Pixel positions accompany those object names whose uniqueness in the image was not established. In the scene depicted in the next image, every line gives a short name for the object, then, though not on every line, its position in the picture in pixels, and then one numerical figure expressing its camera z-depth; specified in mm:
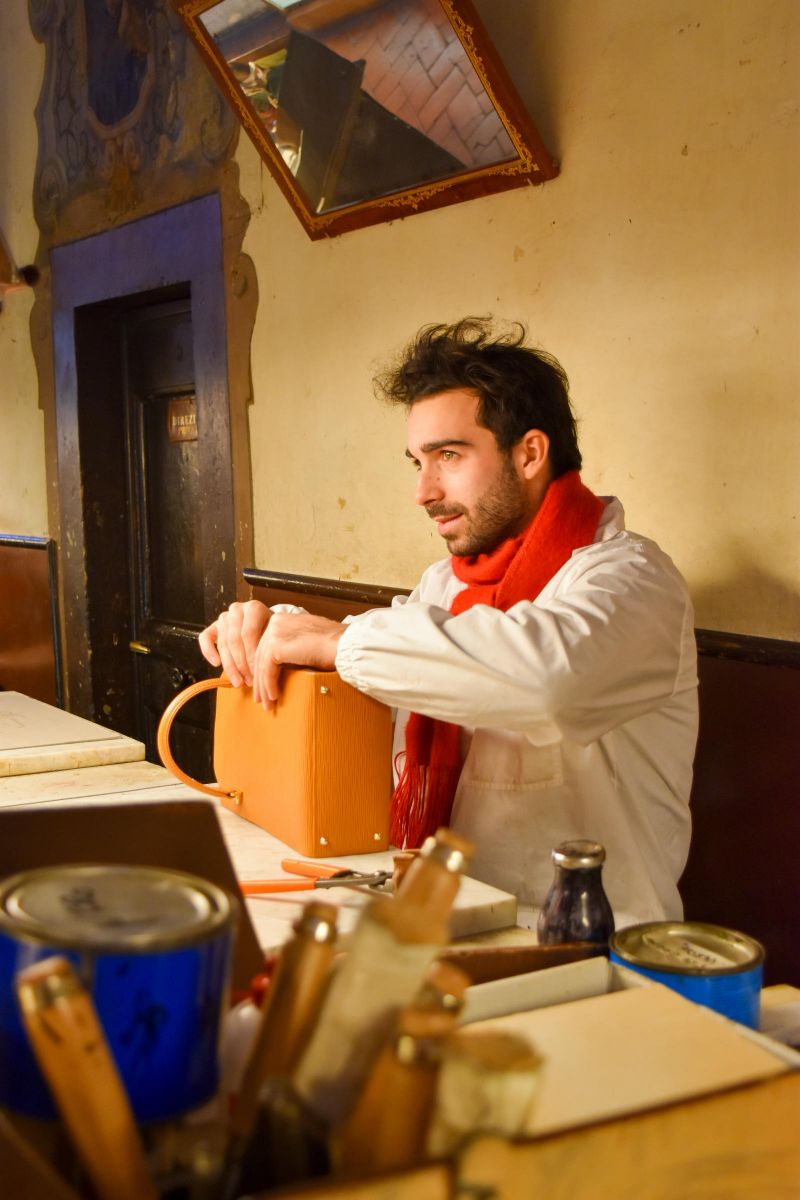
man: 1712
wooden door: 4480
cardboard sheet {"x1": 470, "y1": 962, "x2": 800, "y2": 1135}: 662
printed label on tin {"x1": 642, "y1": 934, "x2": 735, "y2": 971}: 956
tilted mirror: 2578
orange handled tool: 1445
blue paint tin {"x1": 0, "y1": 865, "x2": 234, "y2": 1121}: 604
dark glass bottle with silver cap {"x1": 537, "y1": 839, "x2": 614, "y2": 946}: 1087
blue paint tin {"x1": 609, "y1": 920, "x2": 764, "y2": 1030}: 929
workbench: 539
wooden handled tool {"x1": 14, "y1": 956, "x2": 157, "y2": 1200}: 541
